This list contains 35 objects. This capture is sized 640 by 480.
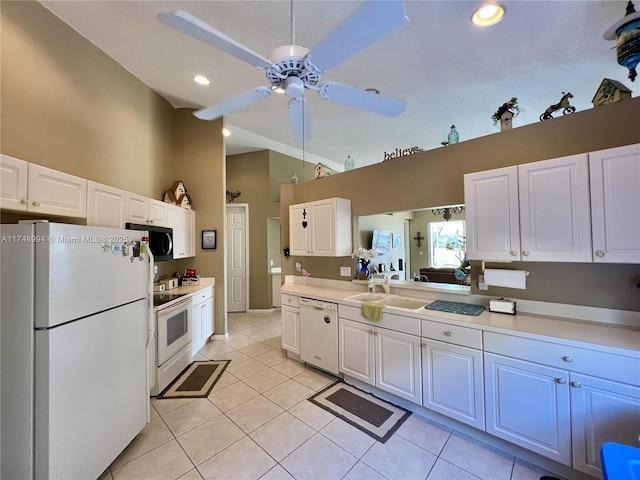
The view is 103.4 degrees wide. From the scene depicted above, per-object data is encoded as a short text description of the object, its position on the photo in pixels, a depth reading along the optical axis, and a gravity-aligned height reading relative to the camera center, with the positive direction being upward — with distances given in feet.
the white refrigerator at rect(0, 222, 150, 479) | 4.42 -1.93
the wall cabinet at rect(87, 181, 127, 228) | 7.50 +1.37
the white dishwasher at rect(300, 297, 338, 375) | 9.26 -3.40
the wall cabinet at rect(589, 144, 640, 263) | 4.97 +0.73
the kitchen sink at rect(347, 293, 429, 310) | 8.56 -2.03
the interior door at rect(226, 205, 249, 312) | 18.51 -0.78
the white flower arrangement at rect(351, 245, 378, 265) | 10.40 -0.41
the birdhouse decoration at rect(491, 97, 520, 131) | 7.38 +3.75
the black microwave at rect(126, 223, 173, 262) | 9.74 +0.27
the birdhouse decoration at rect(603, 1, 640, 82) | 5.23 +4.25
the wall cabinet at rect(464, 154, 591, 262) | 5.53 +0.71
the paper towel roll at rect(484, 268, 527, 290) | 6.54 -0.97
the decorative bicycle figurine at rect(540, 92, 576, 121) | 6.66 +3.54
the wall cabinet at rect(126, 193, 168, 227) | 9.21 +1.48
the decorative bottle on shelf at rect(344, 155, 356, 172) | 11.86 +3.79
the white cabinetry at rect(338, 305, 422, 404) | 7.25 -3.45
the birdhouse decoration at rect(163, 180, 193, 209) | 12.47 +2.59
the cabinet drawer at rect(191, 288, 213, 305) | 11.09 -2.27
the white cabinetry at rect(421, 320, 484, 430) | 6.21 -3.35
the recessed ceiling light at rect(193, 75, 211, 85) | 9.82 +6.62
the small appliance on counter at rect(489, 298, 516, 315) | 6.81 -1.76
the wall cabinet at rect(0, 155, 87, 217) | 5.28 +1.42
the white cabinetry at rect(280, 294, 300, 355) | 10.60 -3.34
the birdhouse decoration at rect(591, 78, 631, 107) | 5.87 +3.50
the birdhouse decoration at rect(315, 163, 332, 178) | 12.64 +3.71
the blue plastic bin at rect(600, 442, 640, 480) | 2.90 -2.65
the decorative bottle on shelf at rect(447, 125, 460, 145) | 8.58 +3.59
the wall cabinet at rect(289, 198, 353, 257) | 10.39 +0.73
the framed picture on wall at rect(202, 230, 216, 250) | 13.43 +0.36
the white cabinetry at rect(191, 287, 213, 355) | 11.15 -3.31
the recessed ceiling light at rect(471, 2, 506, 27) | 6.28 +5.87
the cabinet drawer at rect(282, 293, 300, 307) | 10.61 -2.36
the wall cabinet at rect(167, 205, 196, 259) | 11.64 +0.89
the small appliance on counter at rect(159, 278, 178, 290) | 11.32 -1.61
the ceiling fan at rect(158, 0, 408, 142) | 3.50 +3.19
